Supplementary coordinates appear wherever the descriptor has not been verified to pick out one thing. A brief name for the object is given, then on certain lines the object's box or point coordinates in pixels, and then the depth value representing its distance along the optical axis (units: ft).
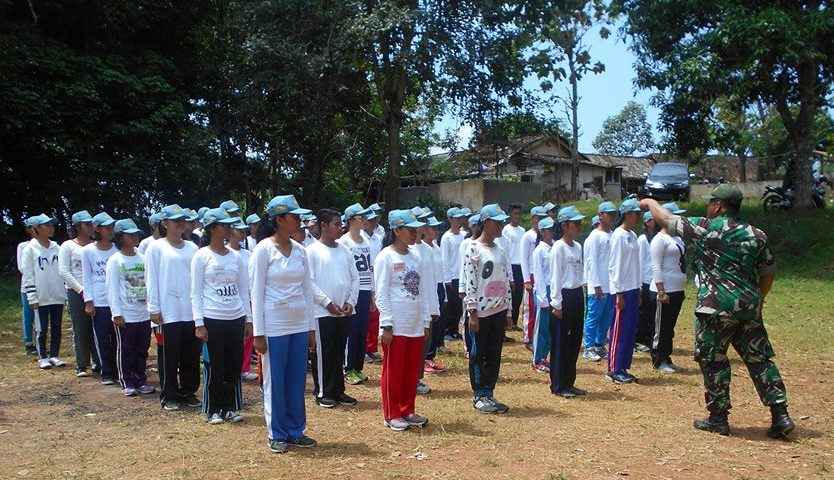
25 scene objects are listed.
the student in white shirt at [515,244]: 38.06
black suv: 98.94
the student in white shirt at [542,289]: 27.86
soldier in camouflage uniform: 19.98
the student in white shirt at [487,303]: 22.41
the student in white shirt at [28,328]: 33.88
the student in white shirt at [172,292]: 22.66
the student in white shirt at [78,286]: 28.58
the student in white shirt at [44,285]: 31.09
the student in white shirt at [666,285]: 28.27
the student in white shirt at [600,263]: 27.89
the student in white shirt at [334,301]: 23.70
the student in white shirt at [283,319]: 18.95
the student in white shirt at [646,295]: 31.35
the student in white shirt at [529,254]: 34.00
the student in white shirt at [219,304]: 20.87
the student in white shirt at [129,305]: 24.99
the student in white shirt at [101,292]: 26.96
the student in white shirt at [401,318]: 20.79
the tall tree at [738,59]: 55.11
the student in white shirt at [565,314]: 24.75
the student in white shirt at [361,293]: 27.20
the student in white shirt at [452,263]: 34.42
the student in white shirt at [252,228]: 32.70
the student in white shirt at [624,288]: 26.68
